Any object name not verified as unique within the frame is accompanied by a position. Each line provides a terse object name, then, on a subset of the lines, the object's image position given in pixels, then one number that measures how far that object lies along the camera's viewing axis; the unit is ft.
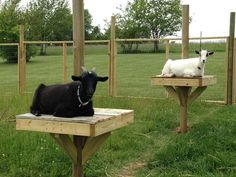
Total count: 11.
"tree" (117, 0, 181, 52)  146.58
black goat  12.92
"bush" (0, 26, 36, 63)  79.15
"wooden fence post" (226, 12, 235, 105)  37.22
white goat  25.40
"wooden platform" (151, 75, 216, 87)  24.43
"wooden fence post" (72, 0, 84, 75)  15.08
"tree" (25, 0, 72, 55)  148.97
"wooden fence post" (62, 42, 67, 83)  45.96
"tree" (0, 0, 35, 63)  80.10
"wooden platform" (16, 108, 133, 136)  13.00
